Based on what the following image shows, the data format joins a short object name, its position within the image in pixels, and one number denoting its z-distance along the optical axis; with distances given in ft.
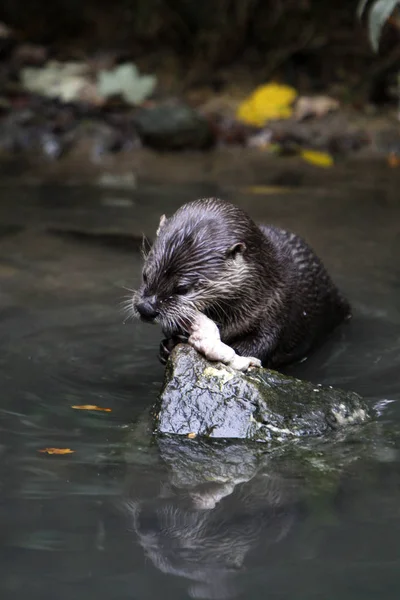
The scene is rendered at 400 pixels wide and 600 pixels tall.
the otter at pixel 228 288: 23.26
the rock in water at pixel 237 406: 20.99
